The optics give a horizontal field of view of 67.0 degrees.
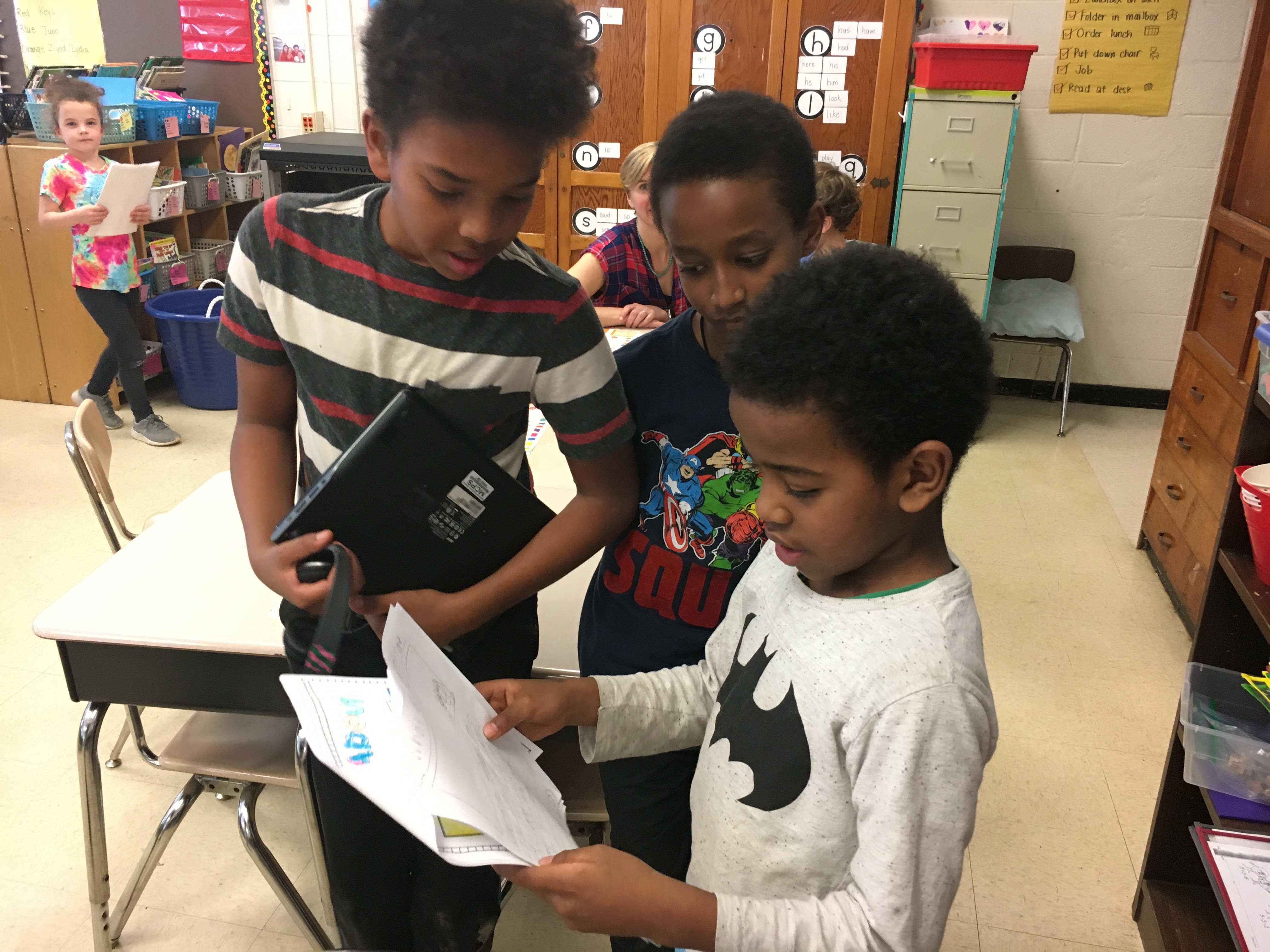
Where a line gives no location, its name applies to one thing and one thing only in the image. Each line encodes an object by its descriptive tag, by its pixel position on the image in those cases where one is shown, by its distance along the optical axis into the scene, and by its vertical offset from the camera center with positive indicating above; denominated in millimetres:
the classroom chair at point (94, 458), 1811 -682
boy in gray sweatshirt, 715 -398
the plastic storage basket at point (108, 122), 3781 -132
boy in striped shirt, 835 -199
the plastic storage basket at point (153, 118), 4004 -113
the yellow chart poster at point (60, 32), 4777 +252
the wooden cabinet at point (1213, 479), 1663 -795
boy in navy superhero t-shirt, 980 -333
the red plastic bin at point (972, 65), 3732 +187
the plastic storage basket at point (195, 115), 4285 -102
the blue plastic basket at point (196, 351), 4047 -1042
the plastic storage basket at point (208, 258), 4465 -737
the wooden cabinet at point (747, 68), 3896 +156
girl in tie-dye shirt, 3576 -593
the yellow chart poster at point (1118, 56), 4141 +262
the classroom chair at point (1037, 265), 4418 -634
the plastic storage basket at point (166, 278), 4238 -785
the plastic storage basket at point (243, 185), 4598 -423
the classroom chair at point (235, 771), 1496 -995
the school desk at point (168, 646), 1351 -731
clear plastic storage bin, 1516 -931
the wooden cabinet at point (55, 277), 3873 -753
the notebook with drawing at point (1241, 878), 1235 -979
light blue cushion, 4148 -795
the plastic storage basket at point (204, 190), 4352 -428
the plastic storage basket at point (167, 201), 3959 -437
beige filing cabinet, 3832 -238
